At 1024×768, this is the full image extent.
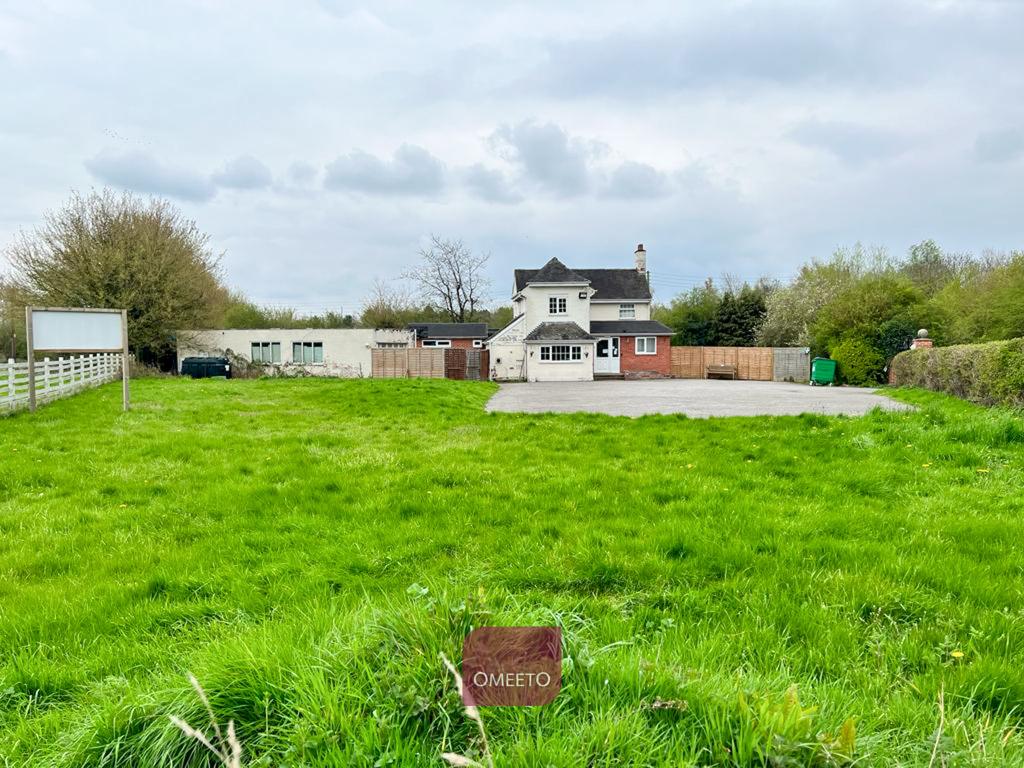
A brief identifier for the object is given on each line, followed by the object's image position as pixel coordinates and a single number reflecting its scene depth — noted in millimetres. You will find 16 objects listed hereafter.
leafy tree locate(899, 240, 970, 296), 41250
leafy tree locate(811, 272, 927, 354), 24797
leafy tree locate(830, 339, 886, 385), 24594
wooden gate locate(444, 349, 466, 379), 31734
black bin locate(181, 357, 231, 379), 30438
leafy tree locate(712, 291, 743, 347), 37906
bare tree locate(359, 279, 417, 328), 42625
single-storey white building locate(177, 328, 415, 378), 33469
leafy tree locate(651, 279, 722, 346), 38938
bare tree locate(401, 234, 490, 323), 49875
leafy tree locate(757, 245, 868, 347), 35062
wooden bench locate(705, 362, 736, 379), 32650
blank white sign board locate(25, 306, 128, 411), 11781
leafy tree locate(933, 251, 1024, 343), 21031
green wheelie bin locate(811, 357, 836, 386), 25328
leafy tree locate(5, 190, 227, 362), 25875
